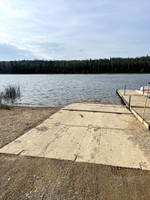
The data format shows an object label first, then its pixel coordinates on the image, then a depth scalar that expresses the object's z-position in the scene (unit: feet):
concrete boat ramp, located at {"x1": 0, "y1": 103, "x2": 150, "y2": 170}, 9.75
